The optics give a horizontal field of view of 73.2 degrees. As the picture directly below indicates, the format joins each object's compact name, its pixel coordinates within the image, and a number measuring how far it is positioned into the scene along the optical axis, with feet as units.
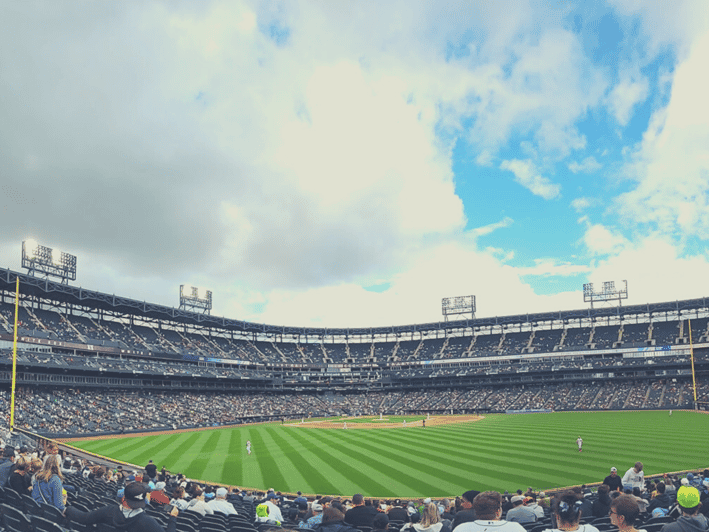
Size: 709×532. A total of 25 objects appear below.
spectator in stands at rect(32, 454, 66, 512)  29.91
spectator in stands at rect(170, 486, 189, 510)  38.64
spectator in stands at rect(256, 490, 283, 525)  33.88
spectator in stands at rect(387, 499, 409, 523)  37.60
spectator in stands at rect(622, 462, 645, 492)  51.49
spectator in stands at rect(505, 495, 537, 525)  32.24
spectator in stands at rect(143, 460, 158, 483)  63.10
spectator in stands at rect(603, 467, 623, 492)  43.39
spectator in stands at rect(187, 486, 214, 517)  35.70
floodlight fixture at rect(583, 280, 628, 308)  328.90
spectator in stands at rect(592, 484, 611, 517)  33.35
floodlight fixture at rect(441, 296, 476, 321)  373.81
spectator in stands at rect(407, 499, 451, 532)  23.35
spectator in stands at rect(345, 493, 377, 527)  29.76
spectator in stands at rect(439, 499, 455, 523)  39.46
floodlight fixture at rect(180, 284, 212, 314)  316.19
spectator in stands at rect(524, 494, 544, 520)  36.53
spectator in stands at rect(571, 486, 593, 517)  34.63
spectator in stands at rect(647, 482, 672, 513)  35.97
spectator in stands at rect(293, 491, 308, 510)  44.65
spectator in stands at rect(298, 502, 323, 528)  35.79
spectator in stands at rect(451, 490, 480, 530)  24.85
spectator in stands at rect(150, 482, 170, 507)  36.22
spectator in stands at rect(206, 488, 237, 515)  38.31
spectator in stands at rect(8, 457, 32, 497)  33.86
